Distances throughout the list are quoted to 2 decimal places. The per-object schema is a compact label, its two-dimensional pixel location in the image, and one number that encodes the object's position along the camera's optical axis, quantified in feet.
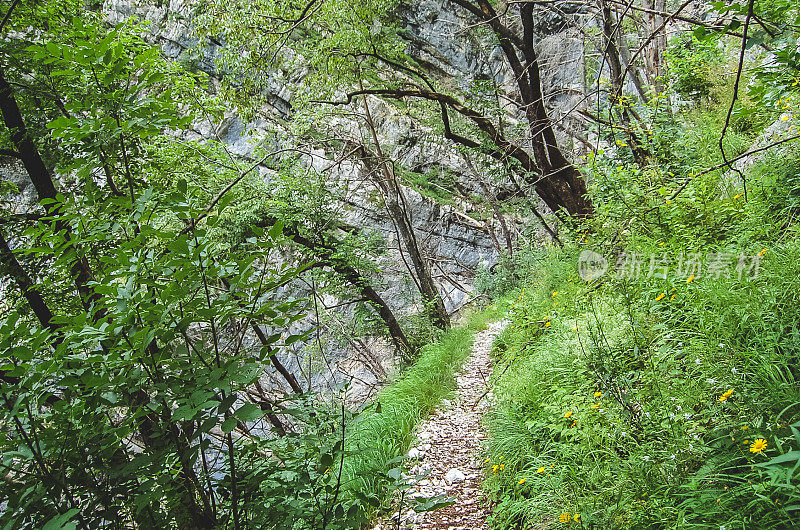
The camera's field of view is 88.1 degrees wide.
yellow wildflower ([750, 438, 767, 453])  5.96
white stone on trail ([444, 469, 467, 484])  10.93
